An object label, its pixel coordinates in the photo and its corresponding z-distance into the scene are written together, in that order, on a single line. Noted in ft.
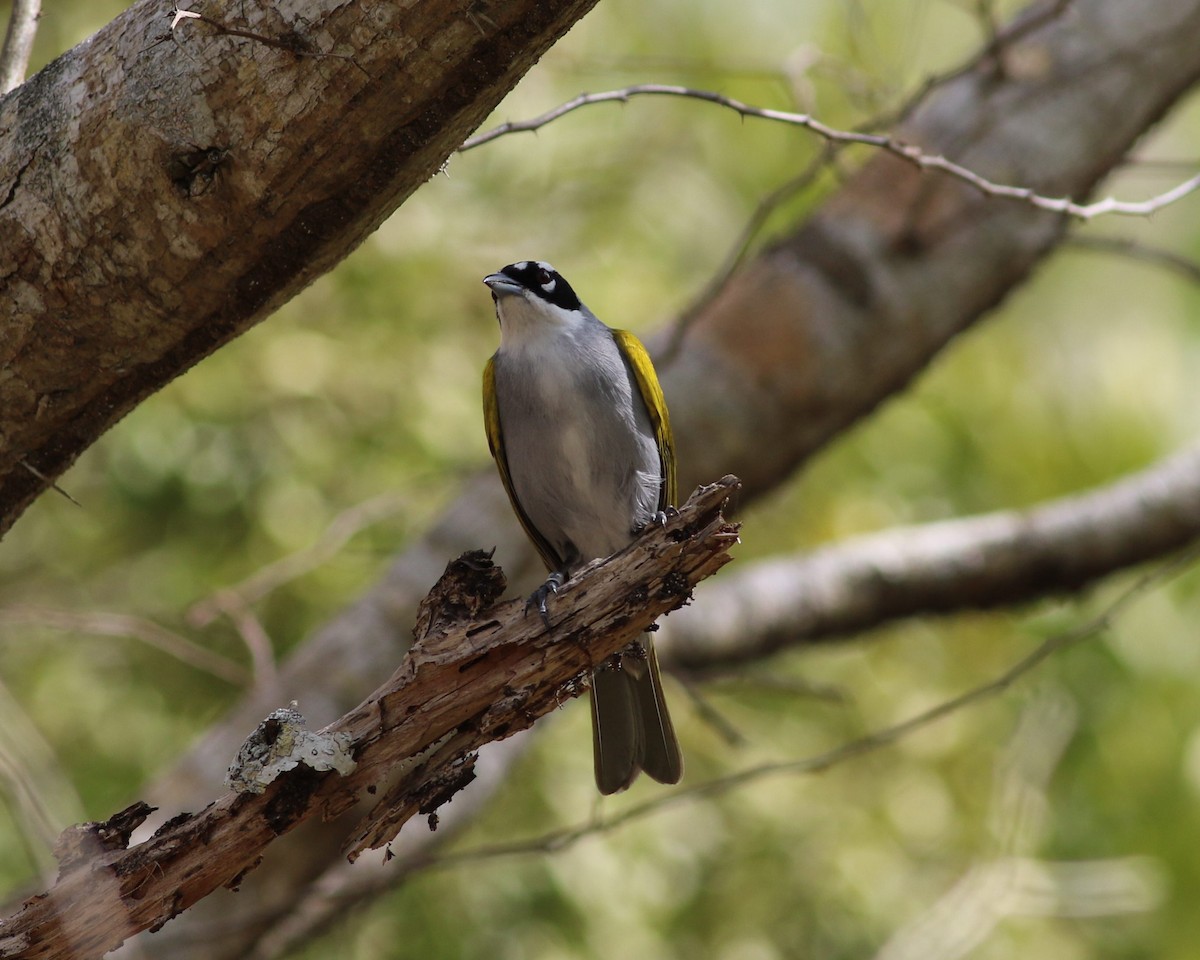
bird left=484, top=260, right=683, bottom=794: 24.89
